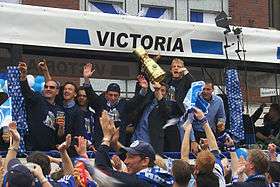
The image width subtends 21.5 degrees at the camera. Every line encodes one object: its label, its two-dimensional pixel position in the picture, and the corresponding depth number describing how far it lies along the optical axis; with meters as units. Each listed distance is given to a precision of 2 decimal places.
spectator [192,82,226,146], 8.57
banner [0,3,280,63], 7.57
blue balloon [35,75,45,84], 8.34
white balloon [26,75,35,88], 8.42
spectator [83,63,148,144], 8.15
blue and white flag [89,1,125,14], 21.43
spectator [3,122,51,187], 4.83
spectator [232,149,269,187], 6.13
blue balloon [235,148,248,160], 7.86
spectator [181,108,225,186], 5.78
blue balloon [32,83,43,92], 8.23
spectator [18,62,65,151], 7.44
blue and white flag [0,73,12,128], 7.13
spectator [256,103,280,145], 10.43
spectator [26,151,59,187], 5.54
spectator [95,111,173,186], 5.43
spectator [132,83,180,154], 8.09
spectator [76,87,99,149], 8.16
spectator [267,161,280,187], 6.73
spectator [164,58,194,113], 8.37
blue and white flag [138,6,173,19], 22.28
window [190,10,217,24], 22.68
